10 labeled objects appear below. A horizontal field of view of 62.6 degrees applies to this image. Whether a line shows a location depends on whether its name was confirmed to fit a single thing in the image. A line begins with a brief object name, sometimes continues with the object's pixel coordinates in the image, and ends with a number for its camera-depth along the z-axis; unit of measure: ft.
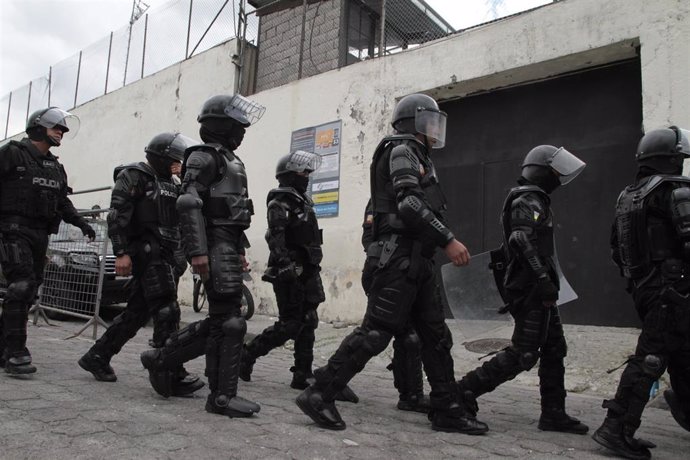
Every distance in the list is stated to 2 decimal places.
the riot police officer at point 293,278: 14.82
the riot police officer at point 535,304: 11.65
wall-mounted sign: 29.68
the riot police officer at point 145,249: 13.33
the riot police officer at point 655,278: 10.03
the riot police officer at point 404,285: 10.40
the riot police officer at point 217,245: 10.84
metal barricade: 23.13
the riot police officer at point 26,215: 13.62
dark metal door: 22.18
